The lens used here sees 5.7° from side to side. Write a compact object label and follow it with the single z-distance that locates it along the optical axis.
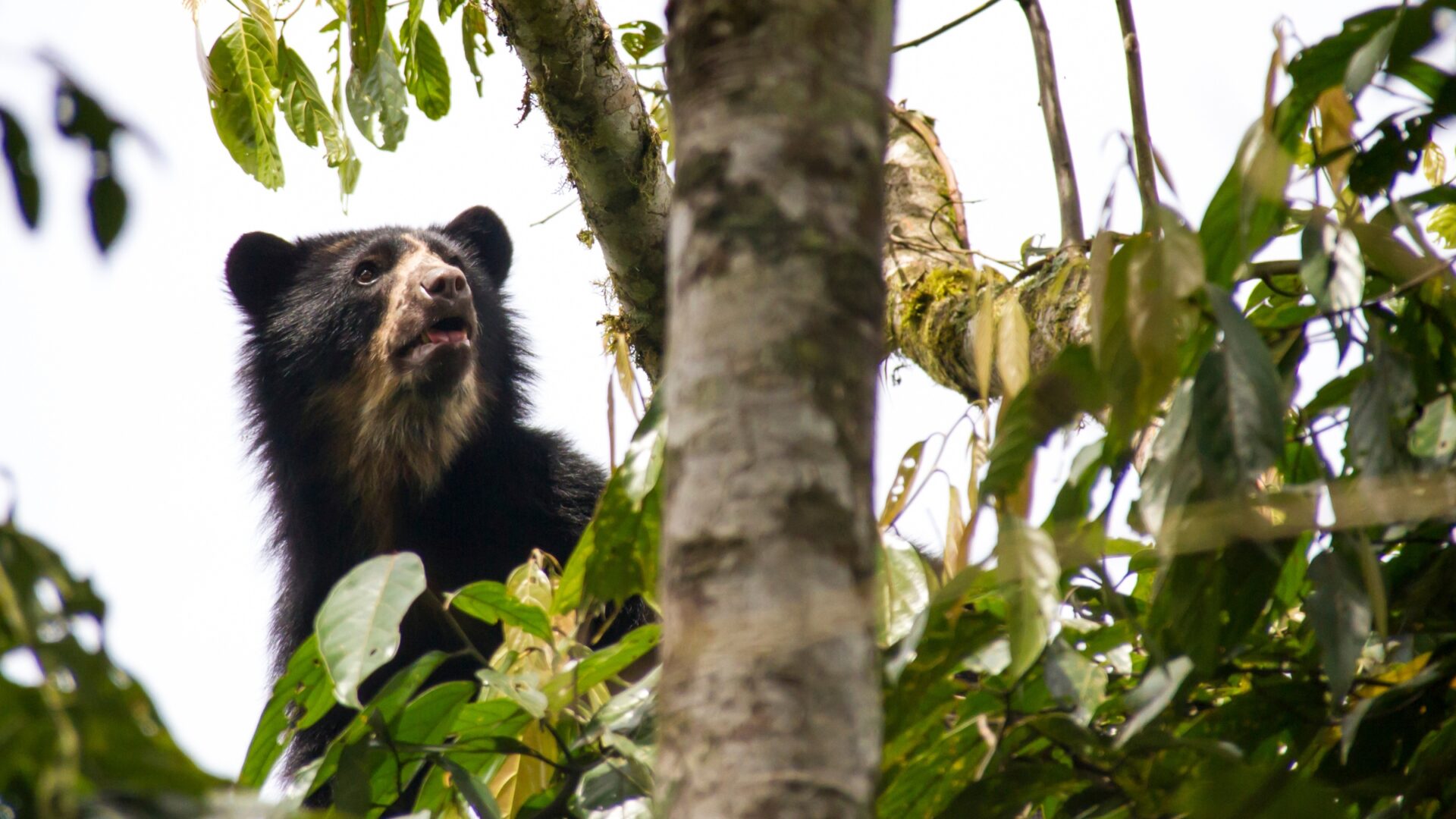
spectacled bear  14.57
